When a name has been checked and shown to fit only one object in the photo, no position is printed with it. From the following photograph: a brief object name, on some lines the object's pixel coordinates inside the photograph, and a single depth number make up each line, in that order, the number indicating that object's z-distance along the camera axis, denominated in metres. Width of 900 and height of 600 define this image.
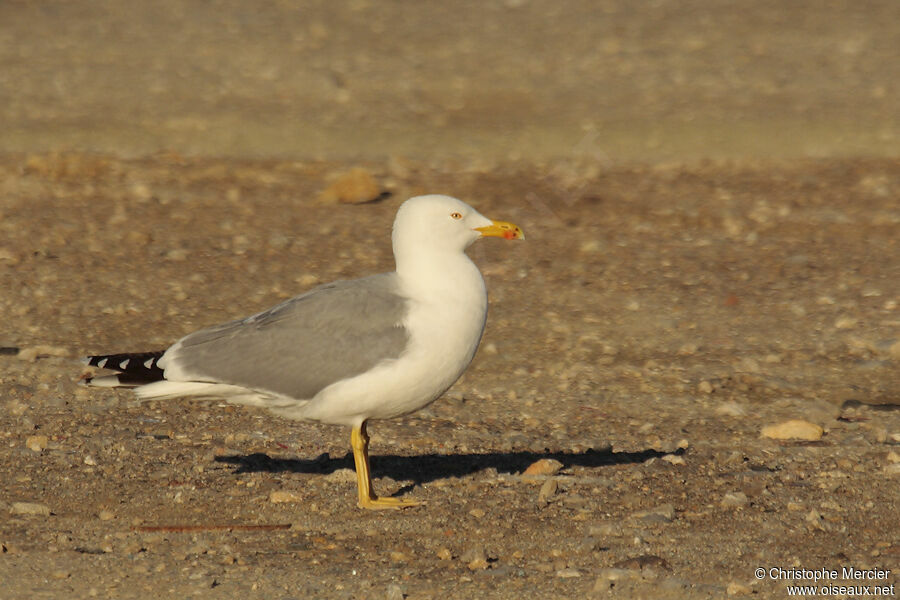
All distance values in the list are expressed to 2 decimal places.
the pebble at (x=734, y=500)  12.45
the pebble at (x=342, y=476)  13.25
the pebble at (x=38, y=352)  16.61
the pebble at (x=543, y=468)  13.27
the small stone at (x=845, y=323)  18.58
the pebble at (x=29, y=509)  12.09
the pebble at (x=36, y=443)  13.71
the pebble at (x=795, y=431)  14.66
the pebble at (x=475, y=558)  10.96
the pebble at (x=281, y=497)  12.55
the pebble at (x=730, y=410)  15.53
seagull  12.04
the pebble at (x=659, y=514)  12.02
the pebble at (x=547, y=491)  12.53
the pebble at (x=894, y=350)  17.52
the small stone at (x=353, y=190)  24.95
